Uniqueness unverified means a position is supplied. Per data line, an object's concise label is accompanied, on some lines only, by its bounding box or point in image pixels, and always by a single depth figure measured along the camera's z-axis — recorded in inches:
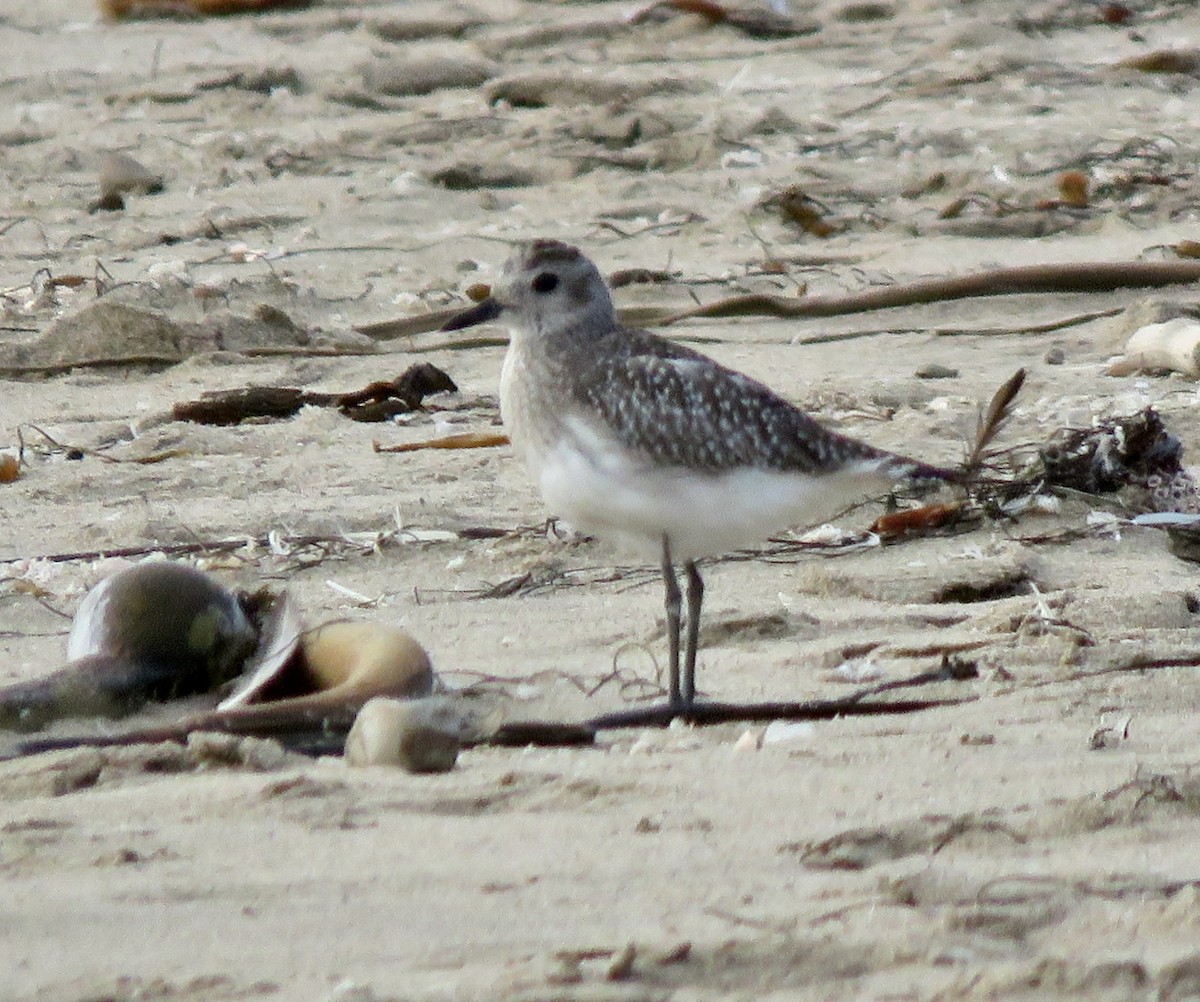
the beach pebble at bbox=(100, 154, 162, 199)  678.5
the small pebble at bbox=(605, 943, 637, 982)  202.8
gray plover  331.0
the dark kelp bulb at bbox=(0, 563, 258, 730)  304.8
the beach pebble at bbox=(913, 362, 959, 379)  507.8
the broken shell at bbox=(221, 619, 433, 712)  295.0
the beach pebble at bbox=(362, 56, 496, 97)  812.6
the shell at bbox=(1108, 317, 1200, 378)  488.4
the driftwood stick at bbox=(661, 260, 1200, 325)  551.2
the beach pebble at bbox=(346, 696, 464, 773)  269.7
